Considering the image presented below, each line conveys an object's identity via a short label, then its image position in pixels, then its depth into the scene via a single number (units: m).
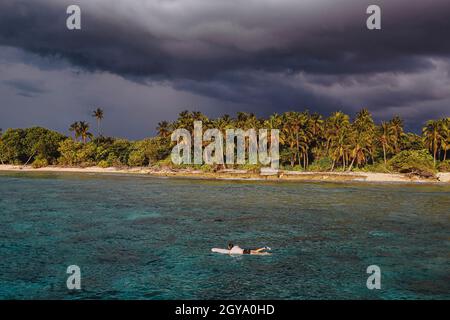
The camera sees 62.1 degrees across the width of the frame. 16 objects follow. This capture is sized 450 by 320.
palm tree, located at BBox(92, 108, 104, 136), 157.38
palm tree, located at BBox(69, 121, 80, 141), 142.62
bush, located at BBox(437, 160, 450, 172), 96.12
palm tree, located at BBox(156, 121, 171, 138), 137.88
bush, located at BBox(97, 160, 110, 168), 132.12
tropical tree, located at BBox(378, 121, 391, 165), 105.19
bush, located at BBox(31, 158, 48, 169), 136.10
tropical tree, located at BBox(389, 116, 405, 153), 107.00
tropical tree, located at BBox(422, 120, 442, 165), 97.12
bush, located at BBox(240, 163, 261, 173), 107.21
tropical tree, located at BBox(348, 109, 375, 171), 100.56
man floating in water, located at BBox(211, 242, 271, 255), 26.67
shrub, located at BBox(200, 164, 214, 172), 113.68
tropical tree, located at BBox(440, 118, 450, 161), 95.88
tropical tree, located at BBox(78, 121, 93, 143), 142.75
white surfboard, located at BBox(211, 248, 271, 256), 26.58
